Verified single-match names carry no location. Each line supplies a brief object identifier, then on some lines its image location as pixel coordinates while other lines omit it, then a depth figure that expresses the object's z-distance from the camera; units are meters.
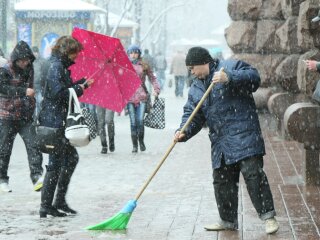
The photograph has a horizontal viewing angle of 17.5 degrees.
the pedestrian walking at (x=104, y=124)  16.20
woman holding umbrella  9.64
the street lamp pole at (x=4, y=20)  22.38
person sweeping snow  8.32
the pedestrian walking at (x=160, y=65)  43.97
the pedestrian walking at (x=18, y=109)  11.51
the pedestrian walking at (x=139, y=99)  16.19
